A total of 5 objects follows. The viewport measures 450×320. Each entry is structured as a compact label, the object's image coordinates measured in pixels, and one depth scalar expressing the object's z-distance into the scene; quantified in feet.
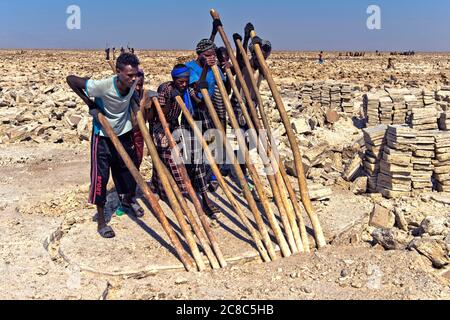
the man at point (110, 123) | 11.34
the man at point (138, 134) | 12.48
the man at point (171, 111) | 13.01
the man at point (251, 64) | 14.47
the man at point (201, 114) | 13.39
